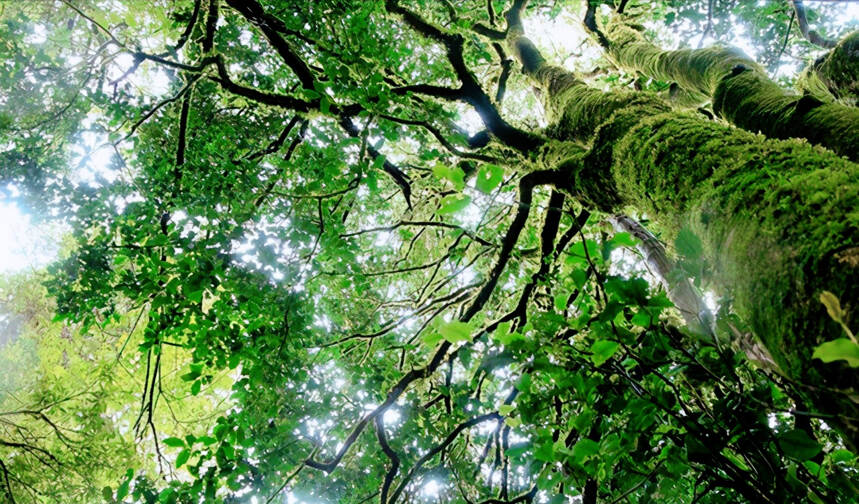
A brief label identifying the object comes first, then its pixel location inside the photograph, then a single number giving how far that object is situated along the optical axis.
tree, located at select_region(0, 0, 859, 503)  1.11
